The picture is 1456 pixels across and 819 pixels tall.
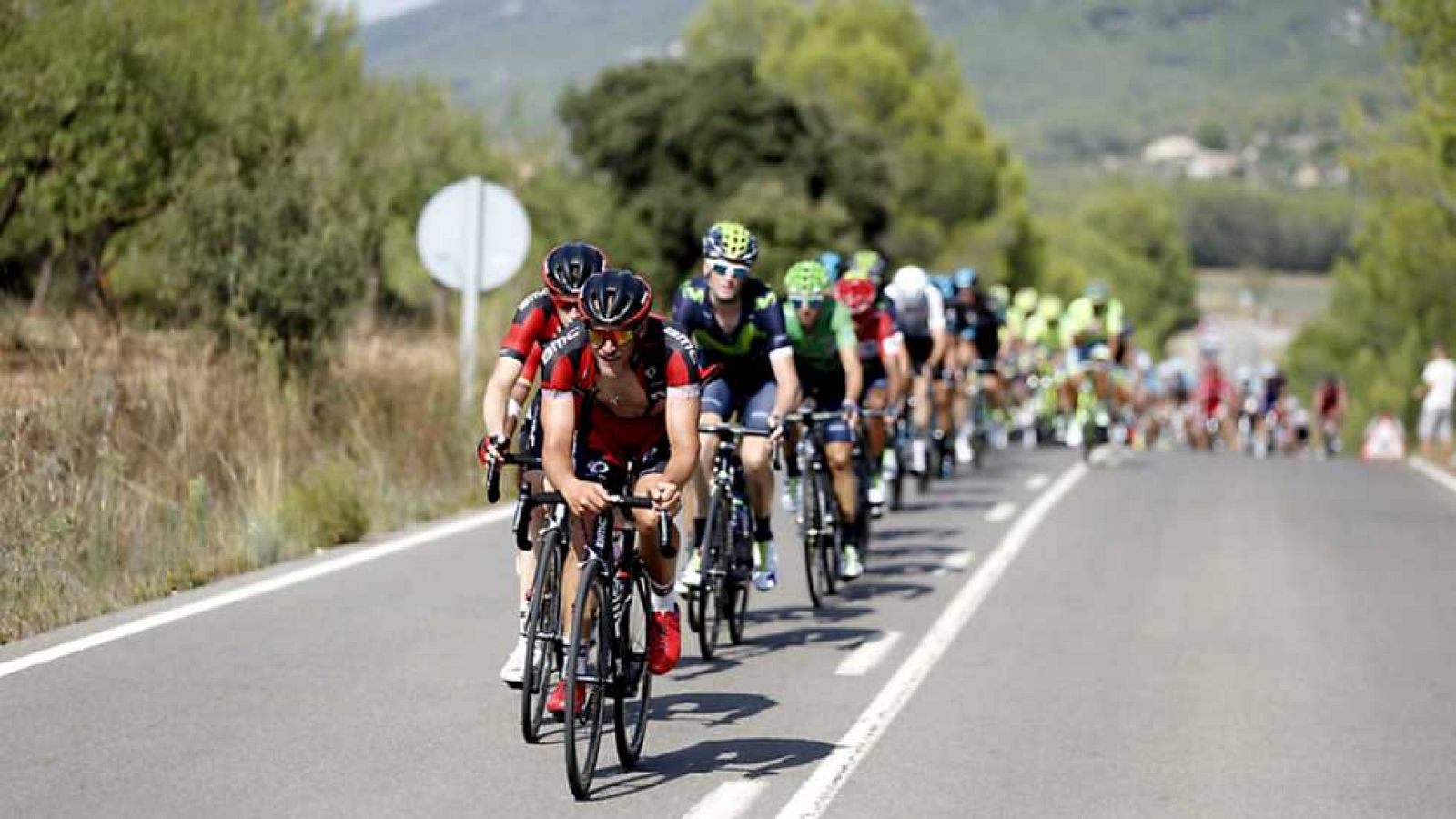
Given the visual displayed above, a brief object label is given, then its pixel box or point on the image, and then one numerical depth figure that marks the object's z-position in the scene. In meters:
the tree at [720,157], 66.06
